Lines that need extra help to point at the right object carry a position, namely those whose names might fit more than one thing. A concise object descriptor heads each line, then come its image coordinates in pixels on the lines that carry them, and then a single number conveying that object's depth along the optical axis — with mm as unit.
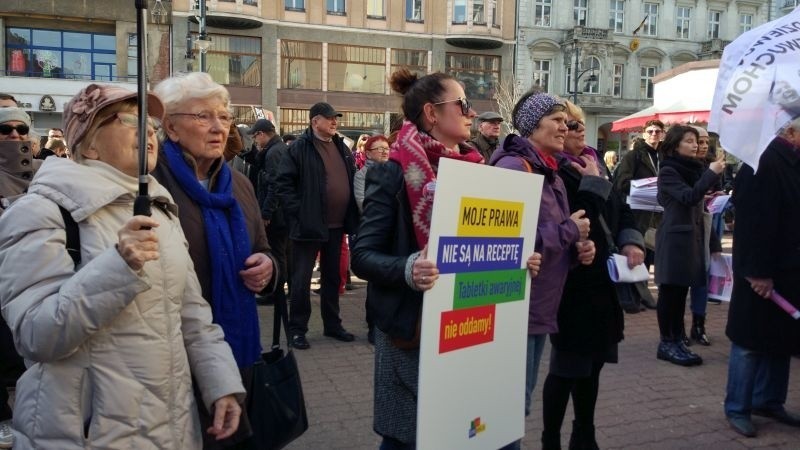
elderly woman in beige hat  1793
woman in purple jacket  3074
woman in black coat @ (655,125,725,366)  5617
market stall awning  9797
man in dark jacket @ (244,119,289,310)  6547
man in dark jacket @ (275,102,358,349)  6109
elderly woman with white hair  2547
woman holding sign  2535
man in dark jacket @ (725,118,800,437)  4082
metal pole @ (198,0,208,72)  17645
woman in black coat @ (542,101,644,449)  3434
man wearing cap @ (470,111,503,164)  7699
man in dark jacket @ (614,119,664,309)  7890
